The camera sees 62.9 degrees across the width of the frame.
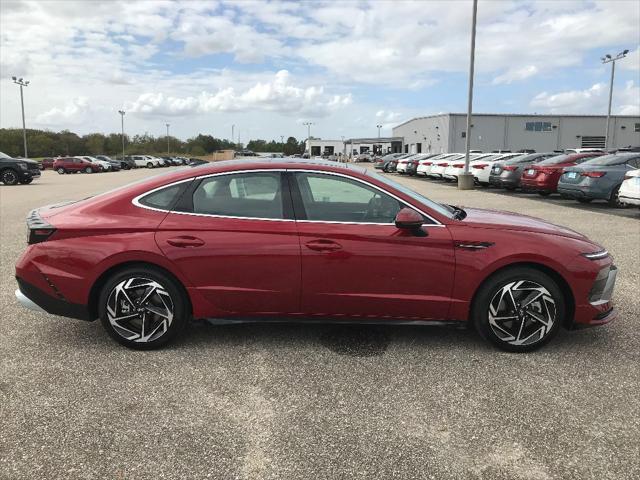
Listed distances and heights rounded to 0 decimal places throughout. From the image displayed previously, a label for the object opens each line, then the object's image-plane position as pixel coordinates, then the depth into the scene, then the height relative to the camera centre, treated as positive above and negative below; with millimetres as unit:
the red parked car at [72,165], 48125 -799
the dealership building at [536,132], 69625 +4203
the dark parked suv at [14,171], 24719 -735
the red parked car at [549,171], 15734 -246
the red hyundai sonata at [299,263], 3801 -744
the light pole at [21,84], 59531 +8138
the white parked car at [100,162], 49847 -514
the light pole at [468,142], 22014 +847
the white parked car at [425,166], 28573 -249
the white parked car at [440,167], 26442 -270
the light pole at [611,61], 39431 +7846
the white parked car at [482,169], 21719 -276
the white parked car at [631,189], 10906 -517
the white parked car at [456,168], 24361 -288
